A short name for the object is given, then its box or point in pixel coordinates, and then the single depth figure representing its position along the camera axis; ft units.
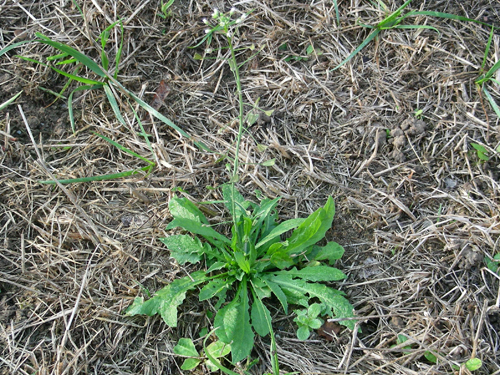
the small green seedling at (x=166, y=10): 3.78
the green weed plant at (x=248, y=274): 3.35
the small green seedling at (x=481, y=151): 3.62
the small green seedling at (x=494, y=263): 3.45
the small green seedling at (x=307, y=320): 3.35
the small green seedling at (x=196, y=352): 3.32
